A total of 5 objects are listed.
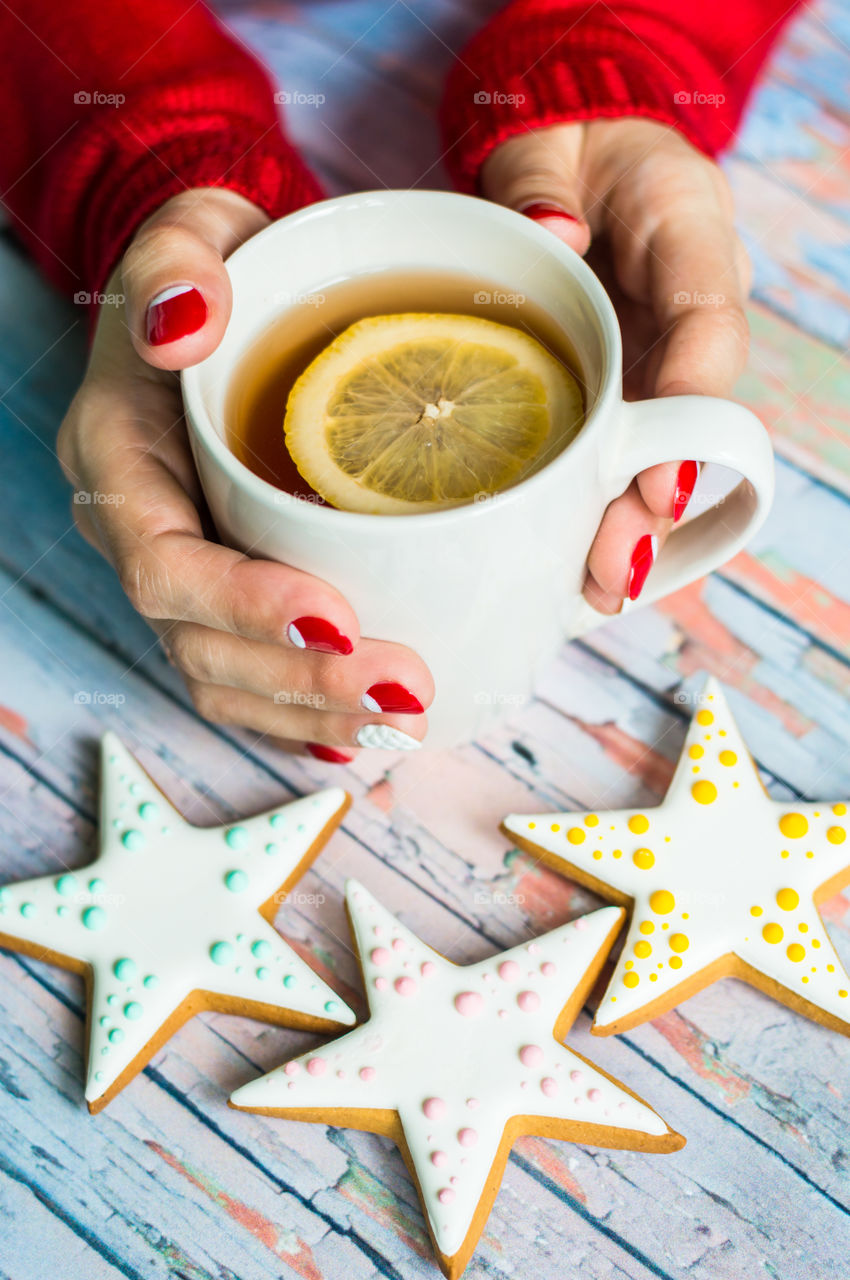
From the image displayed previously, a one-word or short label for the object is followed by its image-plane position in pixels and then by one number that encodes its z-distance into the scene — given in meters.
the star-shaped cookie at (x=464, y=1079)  0.57
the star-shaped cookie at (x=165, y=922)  0.59
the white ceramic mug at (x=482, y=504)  0.55
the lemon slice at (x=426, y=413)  0.57
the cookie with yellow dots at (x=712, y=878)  0.59
